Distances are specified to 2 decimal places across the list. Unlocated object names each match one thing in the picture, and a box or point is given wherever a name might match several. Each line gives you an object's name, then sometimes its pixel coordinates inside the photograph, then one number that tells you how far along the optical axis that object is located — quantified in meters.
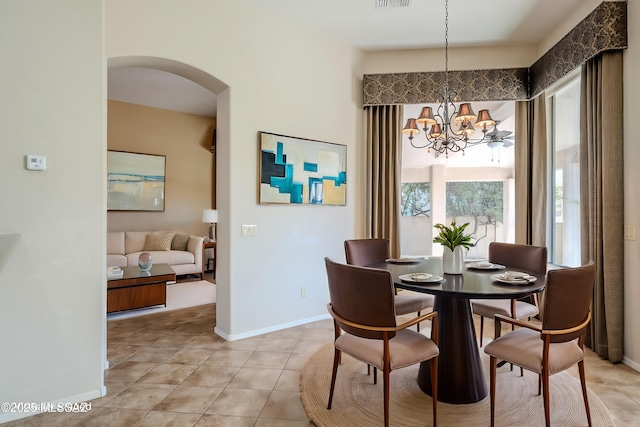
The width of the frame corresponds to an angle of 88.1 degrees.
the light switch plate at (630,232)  2.56
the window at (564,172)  3.39
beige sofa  5.57
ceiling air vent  3.08
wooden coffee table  3.79
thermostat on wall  1.94
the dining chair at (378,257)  2.63
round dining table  2.05
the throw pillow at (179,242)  6.11
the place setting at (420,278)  2.05
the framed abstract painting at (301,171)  3.31
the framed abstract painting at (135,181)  5.99
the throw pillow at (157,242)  5.88
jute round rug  1.91
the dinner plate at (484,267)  2.51
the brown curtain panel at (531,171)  3.73
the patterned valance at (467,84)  3.68
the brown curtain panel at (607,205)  2.66
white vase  2.35
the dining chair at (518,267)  2.53
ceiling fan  4.43
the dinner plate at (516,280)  2.01
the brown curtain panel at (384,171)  4.09
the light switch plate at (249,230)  3.20
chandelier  2.79
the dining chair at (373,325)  1.73
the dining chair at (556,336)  1.69
